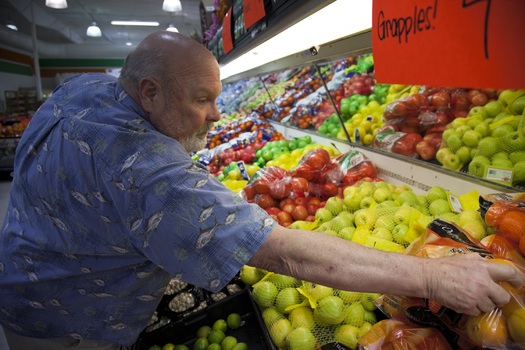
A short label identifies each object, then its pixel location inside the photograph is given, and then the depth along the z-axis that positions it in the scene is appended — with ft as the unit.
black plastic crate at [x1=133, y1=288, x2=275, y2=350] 5.87
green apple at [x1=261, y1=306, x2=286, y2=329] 5.34
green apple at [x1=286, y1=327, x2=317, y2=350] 4.66
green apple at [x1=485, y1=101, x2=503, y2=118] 6.31
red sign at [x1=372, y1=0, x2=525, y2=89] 2.02
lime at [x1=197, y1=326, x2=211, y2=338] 6.07
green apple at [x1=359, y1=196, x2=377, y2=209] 7.03
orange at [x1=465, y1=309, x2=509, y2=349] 2.96
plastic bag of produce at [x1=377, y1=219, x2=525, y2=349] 2.97
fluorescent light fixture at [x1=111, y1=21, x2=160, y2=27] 54.60
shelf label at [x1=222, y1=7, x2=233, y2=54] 9.46
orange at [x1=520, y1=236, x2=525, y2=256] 3.53
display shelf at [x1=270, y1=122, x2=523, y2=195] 5.57
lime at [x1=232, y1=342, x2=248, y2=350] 5.55
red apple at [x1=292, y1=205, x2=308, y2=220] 8.10
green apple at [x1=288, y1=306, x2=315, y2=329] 5.02
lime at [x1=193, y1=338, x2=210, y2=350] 5.74
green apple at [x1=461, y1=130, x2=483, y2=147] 6.05
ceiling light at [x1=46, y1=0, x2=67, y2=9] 26.04
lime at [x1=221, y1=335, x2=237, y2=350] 5.63
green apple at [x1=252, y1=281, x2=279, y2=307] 5.49
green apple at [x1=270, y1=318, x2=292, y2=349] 4.97
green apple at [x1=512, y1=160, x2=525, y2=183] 5.02
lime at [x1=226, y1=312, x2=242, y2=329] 6.15
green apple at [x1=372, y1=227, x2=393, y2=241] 5.51
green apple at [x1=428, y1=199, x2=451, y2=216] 5.68
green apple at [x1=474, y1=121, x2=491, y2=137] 6.08
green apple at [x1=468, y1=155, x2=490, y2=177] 5.59
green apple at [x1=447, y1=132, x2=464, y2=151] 6.33
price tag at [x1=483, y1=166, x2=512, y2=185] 5.19
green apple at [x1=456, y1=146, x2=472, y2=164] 6.09
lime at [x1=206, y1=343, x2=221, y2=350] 5.63
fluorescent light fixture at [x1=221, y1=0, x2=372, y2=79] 4.68
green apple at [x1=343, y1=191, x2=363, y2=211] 7.29
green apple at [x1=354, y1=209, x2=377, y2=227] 6.20
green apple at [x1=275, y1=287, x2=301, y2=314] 5.34
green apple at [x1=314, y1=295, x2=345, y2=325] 4.72
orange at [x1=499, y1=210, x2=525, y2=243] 3.71
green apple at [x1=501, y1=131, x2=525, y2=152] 5.35
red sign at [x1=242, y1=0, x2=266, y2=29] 6.13
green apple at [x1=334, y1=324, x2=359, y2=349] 4.56
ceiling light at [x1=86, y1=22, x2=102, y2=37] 41.93
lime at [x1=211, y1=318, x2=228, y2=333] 6.02
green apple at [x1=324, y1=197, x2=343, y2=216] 7.48
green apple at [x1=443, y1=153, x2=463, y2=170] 6.21
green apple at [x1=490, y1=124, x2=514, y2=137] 5.63
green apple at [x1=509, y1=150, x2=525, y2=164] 5.21
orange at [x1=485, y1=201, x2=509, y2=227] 4.05
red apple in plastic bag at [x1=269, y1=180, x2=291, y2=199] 8.67
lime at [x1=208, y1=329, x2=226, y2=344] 5.82
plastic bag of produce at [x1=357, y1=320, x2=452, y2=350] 3.55
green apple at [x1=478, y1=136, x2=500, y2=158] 5.66
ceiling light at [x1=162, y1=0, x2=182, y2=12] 28.12
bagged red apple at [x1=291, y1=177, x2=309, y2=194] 8.76
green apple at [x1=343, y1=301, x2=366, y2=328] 4.78
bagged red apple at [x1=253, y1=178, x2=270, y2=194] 8.98
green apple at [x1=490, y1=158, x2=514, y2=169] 5.27
